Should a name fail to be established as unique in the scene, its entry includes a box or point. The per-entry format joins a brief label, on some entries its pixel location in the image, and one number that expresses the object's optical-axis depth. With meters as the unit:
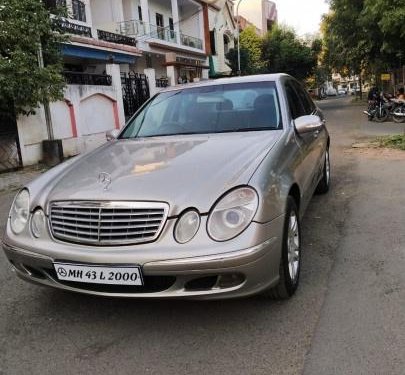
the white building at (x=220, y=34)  38.88
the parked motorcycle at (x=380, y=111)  18.34
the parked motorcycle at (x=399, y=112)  17.41
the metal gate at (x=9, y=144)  11.53
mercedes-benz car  2.96
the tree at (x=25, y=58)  10.68
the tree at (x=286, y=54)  46.13
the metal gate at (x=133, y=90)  18.95
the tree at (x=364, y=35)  16.17
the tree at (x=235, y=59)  41.50
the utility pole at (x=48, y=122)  12.79
